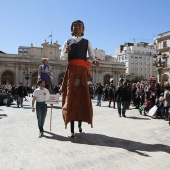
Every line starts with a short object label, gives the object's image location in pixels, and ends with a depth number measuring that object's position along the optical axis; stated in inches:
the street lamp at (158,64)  753.9
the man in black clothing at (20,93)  547.5
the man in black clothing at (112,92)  575.0
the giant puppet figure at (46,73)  355.9
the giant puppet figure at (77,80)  212.2
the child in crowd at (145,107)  410.3
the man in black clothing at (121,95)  381.1
